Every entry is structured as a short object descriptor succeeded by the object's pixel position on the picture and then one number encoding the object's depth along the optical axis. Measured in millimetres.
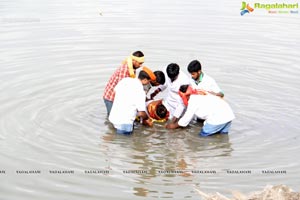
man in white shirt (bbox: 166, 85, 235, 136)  13084
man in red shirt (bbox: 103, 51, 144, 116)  13602
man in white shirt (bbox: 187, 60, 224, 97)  13761
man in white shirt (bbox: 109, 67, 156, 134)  13139
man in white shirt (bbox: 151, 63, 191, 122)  13636
